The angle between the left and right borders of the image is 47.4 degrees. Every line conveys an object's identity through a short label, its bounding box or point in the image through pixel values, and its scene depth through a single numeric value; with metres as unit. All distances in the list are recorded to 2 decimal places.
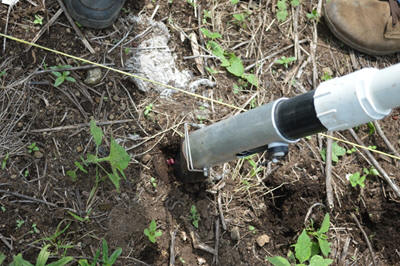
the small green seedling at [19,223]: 1.83
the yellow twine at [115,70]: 1.99
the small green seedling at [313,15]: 2.85
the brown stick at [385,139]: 2.67
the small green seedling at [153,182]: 2.08
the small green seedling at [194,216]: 2.10
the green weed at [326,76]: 2.71
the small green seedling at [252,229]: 2.21
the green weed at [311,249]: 2.13
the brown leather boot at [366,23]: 2.84
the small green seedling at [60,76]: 2.03
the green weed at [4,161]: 1.87
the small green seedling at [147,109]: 2.16
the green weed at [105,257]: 1.78
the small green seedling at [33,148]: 1.94
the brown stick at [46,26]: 2.07
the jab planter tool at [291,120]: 1.41
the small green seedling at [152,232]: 1.96
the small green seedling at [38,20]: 2.10
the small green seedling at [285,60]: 2.62
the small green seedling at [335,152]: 2.50
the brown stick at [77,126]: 1.98
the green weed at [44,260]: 1.69
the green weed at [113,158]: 1.84
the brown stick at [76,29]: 2.16
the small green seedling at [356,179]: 2.50
